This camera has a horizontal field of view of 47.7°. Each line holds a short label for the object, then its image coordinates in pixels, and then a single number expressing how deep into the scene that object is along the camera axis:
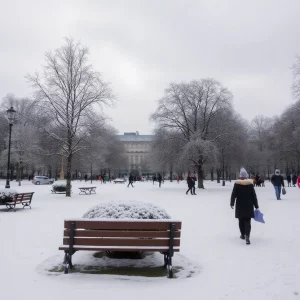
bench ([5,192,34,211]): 15.39
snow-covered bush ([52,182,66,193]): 28.75
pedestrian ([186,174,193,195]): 28.80
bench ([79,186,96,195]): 29.05
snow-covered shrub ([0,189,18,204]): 15.63
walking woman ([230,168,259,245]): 8.61
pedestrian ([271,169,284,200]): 21.69
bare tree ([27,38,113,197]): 25.81
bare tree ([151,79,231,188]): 38.06
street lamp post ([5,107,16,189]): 22.70
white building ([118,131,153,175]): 136.88
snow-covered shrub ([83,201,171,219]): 6.57
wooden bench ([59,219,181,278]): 5.81
